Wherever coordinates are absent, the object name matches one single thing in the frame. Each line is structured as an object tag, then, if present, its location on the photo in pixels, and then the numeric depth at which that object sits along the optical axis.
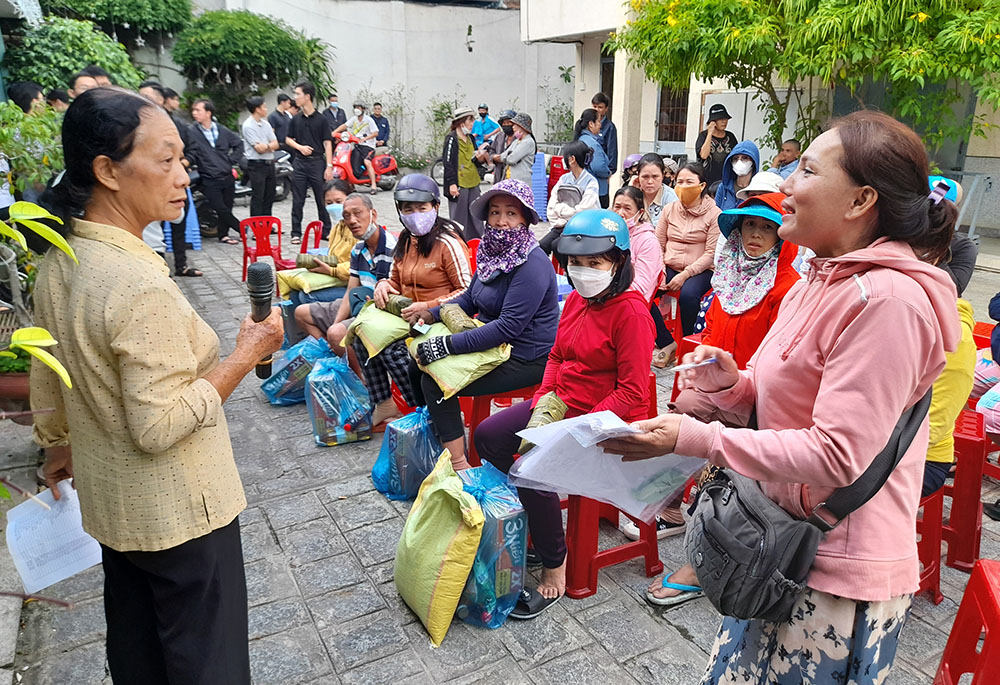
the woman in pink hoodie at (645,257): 4.91
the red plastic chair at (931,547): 2.88
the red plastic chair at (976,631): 1.76
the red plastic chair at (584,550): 2.95
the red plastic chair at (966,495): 3.03
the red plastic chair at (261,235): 7.34
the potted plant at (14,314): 3.22
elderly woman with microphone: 1.57
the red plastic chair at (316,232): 6.94
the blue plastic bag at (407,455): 3.71
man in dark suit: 8.77
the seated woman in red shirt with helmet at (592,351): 2.82
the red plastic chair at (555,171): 10.35
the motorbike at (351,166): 13.85
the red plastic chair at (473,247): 5.31
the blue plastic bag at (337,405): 4.34
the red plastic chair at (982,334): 3.99
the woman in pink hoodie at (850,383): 1.31
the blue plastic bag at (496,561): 2.75
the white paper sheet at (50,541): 1.99
